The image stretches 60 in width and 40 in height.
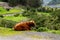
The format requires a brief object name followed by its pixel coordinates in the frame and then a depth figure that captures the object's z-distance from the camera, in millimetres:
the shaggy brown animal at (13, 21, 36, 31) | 19108
